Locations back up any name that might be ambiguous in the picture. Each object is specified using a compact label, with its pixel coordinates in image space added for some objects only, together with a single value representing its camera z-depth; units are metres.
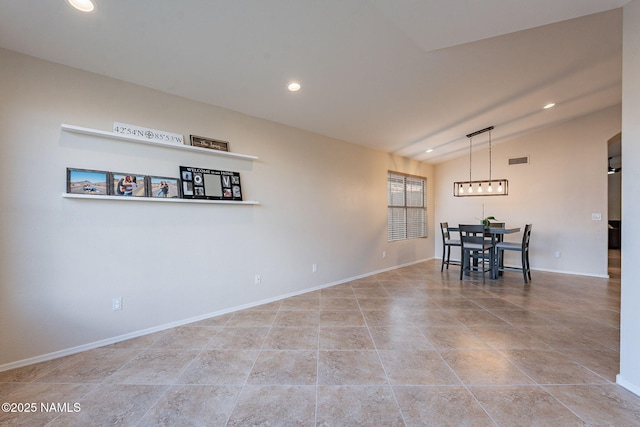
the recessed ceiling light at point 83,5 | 1.65
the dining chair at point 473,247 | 4.45
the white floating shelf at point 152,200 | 2.17
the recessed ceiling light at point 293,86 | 2.72
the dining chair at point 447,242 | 5.22
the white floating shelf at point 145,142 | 2.17
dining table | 4.40
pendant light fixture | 4.41
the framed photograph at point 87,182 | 2.18
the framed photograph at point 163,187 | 2.56
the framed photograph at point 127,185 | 2.36
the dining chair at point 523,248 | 4.41
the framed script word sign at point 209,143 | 2.85
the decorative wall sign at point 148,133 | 2.41
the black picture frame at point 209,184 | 2.76
